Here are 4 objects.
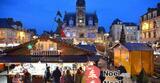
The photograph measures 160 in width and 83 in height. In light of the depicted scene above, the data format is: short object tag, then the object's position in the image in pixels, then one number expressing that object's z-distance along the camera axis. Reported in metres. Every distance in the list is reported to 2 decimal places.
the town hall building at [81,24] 123.31
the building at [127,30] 110.46
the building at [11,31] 81.75
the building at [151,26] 61.72
